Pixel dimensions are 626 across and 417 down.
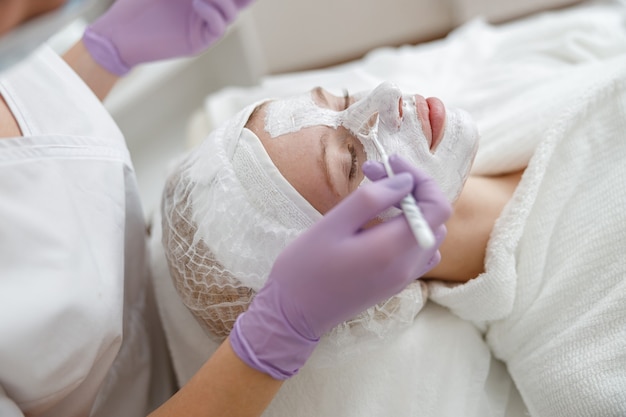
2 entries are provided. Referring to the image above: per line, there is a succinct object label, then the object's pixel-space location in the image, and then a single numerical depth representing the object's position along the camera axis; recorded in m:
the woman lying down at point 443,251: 0.94
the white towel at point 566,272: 0.92
